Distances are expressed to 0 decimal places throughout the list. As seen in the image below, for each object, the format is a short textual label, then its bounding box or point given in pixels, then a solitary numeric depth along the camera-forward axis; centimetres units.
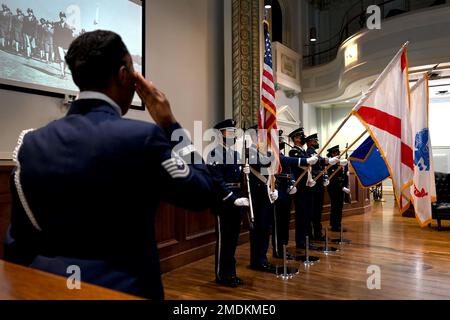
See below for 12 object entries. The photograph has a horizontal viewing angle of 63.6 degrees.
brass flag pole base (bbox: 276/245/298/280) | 318
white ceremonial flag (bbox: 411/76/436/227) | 388
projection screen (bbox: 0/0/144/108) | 291
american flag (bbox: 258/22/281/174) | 335
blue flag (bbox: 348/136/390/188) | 412
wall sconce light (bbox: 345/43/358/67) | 787
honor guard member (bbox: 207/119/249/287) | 305
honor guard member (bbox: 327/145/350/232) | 552
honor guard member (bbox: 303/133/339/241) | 496
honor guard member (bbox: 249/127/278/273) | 347
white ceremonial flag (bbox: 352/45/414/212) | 304
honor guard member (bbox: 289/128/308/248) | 448
